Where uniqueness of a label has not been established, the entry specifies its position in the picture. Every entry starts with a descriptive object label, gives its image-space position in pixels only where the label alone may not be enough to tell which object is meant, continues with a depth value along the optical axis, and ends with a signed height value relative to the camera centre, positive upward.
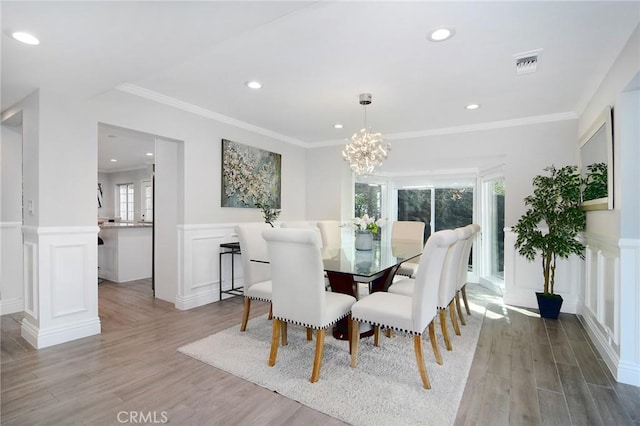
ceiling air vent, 2.47 +1.20
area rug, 1.90 -1.18
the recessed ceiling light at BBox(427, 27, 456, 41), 2.14 +1.22
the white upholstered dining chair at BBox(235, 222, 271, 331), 2.99 -0.56
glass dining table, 2.51 -0.46
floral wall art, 4.34 +0.52
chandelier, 3.38 +0.65
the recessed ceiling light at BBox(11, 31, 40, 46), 1.89 +1.05
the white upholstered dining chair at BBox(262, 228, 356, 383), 2.13 -0.51
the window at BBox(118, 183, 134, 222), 9.47 +0.31
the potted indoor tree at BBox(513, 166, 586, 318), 3.40 -0.15
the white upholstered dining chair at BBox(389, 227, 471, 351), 2.56 -0.66
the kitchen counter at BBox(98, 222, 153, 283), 5.22 -0.69
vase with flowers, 3.43 -0.22
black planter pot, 3.56 -1.06
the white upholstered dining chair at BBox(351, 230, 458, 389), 2.12 -0.69
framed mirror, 2.56 +0.47
